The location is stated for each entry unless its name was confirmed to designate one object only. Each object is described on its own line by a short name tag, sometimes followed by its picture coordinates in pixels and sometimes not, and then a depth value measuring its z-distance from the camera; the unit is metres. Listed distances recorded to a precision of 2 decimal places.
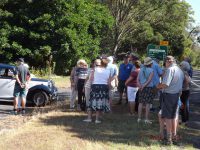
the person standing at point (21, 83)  13.69
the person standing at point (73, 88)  14.21
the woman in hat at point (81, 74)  13.91
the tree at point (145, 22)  45.50
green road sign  21.59
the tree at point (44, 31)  31.02
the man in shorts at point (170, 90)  9.11
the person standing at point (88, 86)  12.05
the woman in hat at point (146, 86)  11.56
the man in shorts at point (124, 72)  15.10
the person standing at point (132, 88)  13.19
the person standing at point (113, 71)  13.00
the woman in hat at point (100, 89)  11.52
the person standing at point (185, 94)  11.56
